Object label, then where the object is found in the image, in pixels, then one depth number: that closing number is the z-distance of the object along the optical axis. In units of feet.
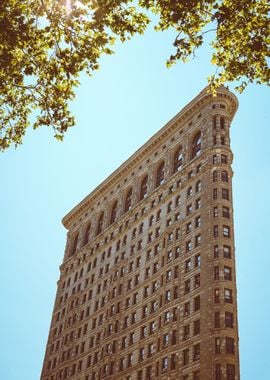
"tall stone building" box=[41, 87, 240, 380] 188.44
